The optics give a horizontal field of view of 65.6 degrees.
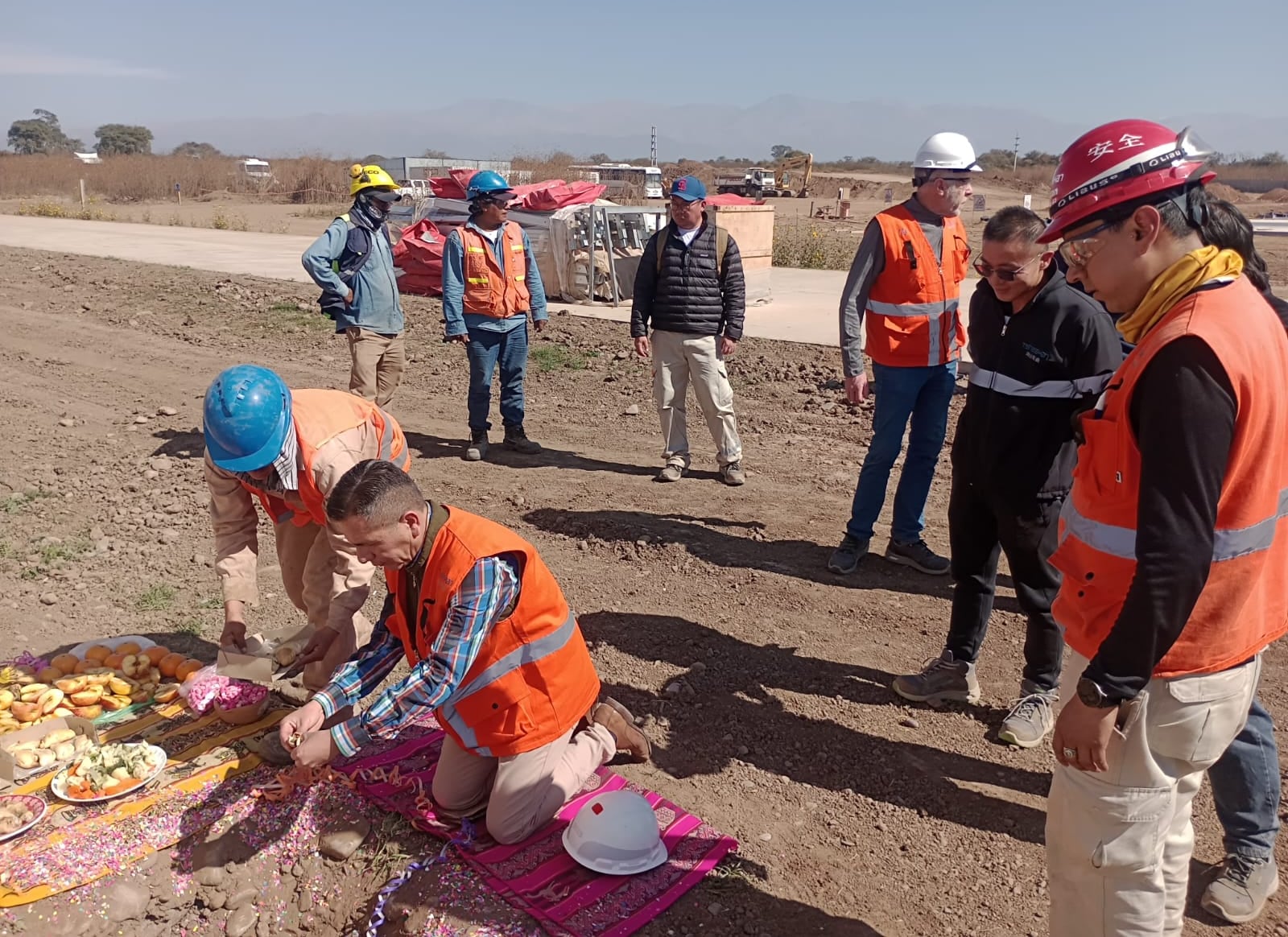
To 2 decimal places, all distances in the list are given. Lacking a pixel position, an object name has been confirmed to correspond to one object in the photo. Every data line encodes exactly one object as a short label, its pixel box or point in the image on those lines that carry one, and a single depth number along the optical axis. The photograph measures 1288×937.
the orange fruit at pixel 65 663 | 4.31
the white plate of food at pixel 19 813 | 3.21
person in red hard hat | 1.81
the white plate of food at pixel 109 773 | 3.39
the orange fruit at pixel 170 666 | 4.31
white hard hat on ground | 3.09
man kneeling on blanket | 2.81
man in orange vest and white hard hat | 4.99
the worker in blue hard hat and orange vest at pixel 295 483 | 3.23
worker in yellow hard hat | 6.98
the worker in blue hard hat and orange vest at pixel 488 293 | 7.29
